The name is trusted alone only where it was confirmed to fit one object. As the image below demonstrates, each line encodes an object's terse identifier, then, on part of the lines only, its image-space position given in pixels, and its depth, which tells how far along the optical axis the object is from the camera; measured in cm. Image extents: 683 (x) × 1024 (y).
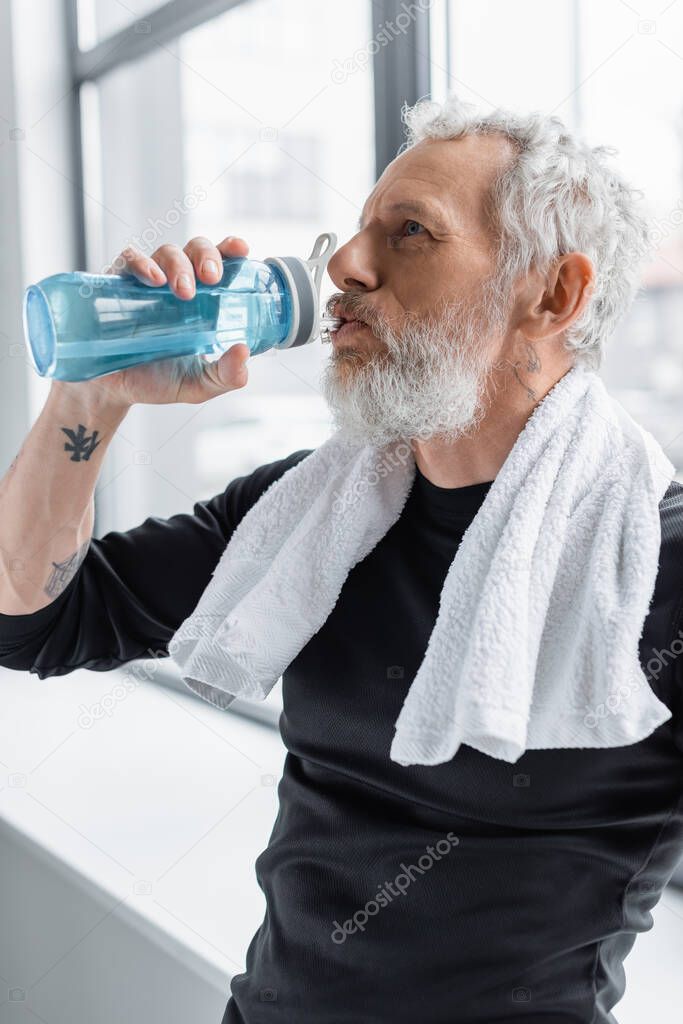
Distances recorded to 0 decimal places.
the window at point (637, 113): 113
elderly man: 75
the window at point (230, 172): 171
